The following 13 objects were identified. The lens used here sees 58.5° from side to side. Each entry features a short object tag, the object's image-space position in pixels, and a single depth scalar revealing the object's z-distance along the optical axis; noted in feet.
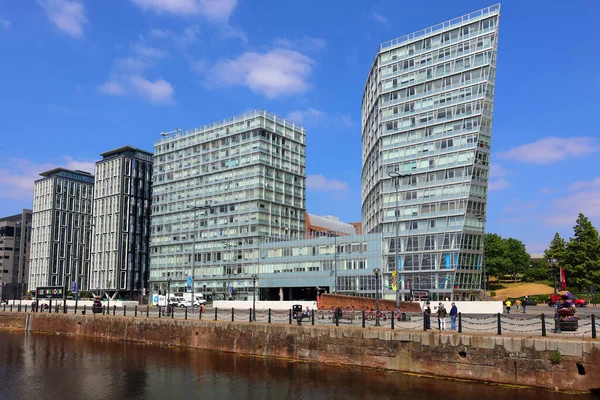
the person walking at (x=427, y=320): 93.32
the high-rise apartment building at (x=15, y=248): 581.53
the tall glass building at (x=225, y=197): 376.48
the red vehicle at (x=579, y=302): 213.25
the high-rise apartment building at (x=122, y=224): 456.04
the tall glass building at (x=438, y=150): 276.62
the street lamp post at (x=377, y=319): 106.88
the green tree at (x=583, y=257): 308.60
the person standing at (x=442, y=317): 100.64
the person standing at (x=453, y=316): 99.14
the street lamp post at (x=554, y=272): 84.94
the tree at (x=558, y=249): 335.57
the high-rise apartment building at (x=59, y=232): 508.53
